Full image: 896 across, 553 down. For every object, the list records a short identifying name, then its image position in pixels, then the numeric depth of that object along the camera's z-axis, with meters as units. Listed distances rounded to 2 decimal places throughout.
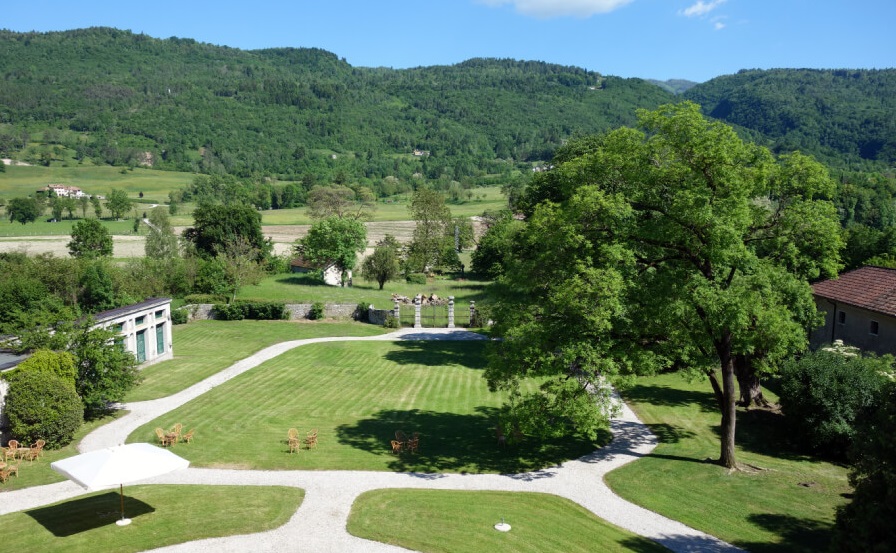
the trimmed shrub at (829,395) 19.59
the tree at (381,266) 58.19
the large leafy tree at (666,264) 17.14
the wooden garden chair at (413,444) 20.97
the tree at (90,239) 68.94
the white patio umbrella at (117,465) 14.28
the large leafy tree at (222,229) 66.88
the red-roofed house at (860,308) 26.34
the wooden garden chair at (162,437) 20.89
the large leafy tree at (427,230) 67.75
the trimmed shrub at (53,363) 21.55
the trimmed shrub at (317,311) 47.56
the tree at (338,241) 58.53
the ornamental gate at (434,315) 45.81
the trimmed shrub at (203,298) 48.50
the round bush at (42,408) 20.53
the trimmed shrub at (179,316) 45.72
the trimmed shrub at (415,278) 65.31
